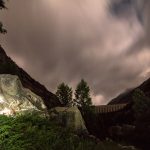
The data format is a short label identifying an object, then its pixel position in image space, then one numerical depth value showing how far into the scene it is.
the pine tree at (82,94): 23.49
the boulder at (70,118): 8.65
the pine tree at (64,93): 23.30
